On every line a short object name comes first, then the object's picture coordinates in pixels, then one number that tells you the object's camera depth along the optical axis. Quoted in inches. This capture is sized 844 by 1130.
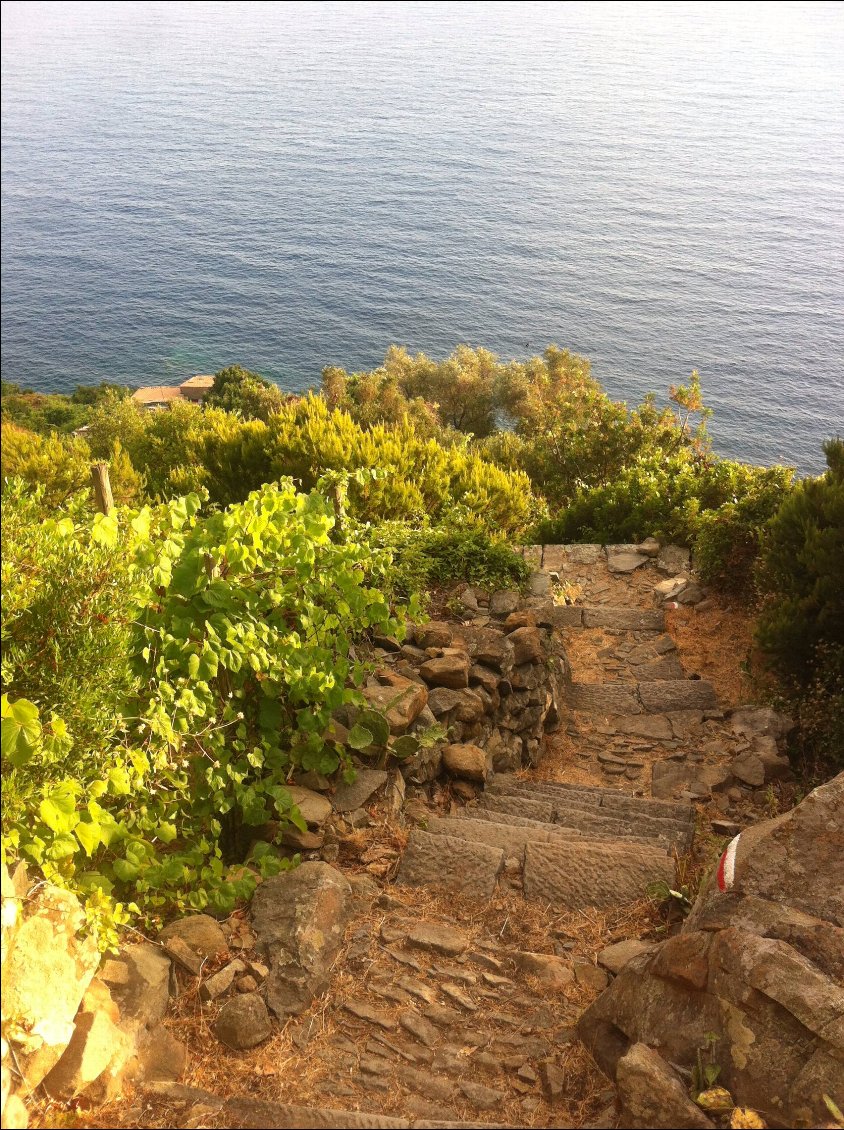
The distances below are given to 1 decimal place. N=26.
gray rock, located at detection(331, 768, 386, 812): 156.5
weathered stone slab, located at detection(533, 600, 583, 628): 332.8
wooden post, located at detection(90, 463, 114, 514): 160.1
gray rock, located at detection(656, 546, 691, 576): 378.8
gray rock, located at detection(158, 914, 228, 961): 116.6
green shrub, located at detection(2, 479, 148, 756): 106.2
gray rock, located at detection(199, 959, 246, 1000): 111.2
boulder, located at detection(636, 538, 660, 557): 392.5
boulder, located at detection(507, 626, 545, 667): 248.4
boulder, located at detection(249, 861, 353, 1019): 113.3
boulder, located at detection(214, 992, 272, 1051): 105.1
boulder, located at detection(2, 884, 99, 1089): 82.7
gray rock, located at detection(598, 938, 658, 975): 124.4
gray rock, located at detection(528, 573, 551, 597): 323.9
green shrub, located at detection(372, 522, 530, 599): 297.0
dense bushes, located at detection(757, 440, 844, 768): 241.0
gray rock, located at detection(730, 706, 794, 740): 244.2
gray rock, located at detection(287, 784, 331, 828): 147.3
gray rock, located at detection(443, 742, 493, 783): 190.5
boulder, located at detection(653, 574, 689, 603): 345.4
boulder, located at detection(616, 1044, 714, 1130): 85.1
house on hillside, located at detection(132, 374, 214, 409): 1546.5
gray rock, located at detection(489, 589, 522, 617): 287.4
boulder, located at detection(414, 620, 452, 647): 231.6
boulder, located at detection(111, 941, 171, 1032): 101.6
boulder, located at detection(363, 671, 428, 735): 177.6
